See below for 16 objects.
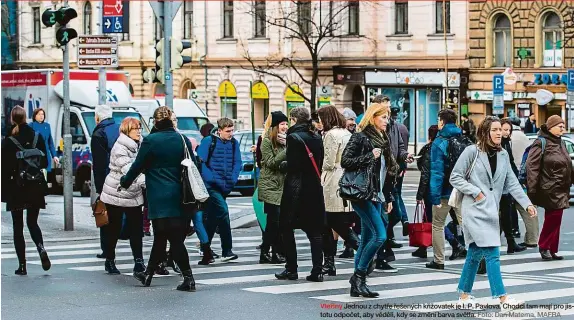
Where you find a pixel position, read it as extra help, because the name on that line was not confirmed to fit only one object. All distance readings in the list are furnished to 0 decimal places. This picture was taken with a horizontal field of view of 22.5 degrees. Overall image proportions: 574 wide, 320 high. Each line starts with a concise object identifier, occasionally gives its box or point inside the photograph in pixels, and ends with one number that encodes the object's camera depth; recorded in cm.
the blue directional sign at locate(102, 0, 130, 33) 2575
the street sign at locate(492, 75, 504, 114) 4028
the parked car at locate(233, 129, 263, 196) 3132
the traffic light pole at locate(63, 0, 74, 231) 2084
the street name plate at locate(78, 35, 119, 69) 2155
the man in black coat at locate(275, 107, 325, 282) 1390
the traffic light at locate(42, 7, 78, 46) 2025
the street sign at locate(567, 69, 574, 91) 3701
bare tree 5381
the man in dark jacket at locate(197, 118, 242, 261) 1627
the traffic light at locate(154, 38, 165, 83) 2108
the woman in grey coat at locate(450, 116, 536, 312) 1168
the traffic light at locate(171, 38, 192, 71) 2114
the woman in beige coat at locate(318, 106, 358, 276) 1440
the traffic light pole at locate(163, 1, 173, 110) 2095
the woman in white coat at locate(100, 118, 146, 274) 1451
